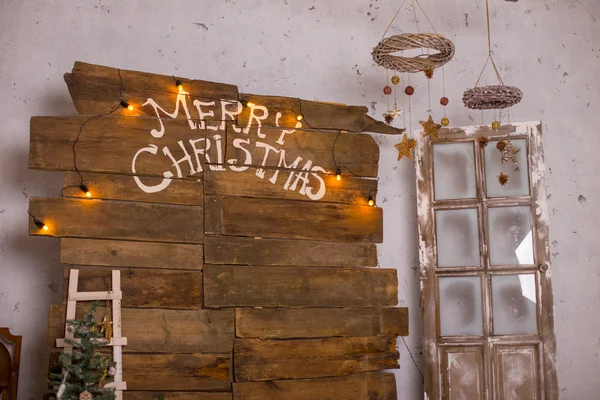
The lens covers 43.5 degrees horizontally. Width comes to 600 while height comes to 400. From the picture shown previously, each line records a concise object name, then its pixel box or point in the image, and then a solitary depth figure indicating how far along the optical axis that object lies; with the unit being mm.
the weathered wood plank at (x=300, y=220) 4480
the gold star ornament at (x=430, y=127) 4914
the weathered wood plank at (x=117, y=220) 4059
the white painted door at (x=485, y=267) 4863
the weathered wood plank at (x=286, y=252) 4402
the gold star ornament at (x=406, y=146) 4934
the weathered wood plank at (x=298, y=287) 4367
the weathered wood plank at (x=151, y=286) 4098
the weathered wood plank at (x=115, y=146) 4129
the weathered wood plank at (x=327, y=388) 4352
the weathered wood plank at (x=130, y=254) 4082
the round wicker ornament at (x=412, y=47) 4391
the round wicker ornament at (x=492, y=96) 4648
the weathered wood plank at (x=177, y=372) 4098
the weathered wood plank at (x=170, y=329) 4043
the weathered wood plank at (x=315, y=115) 4672
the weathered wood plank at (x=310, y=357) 4359
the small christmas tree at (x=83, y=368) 3695
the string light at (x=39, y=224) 4000
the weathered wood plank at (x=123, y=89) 4230
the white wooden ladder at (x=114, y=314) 3994
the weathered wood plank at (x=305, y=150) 4586
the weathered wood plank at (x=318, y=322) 4406
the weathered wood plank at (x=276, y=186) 4473
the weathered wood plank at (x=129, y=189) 4152
